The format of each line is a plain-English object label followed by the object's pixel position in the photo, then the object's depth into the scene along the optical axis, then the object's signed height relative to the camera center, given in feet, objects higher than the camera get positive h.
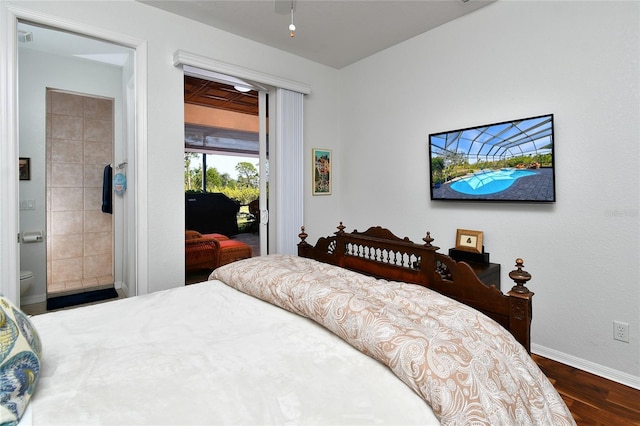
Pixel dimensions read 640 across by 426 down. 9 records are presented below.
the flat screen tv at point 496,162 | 7.80 +1.29
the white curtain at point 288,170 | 11.23 +1.51
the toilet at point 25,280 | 10.64 -2.07
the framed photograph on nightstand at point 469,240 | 8.93 -0.76
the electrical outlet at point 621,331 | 6.98 -2.53
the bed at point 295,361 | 2.85 -1.57
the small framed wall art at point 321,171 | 12.51 +1.62
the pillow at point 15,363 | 2.63 -1.28
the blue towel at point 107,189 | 13.41 +1.07
